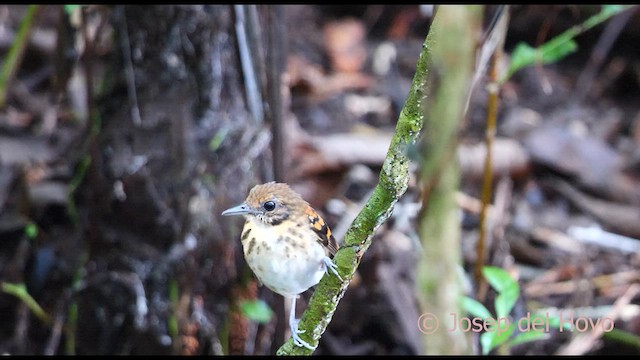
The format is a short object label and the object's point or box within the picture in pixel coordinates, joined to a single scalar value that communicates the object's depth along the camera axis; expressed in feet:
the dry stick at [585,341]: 24.80
